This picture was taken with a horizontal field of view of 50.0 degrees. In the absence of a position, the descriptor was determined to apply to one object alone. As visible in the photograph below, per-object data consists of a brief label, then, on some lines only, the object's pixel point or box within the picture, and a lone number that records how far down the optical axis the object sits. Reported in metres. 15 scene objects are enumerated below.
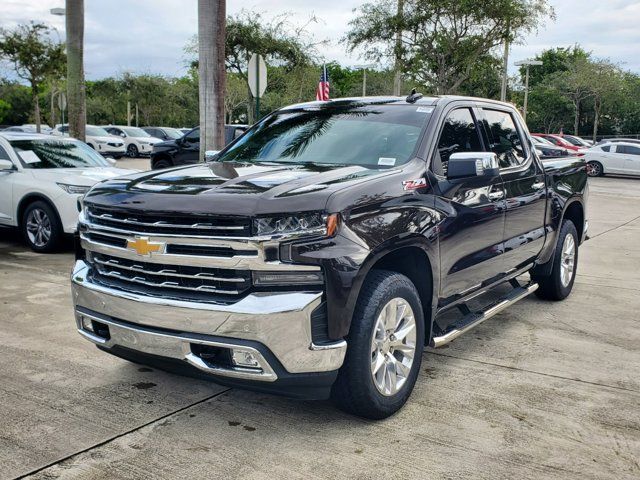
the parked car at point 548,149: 25.83
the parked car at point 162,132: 34.28
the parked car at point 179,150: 19.25
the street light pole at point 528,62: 35.79
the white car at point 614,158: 27.27
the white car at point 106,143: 29.23
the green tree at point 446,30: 26.15
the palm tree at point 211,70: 10.52
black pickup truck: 3.33
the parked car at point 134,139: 31.17
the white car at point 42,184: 8.84
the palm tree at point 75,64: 14.58
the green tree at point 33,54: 34.88
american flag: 18.91
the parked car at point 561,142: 30.80
